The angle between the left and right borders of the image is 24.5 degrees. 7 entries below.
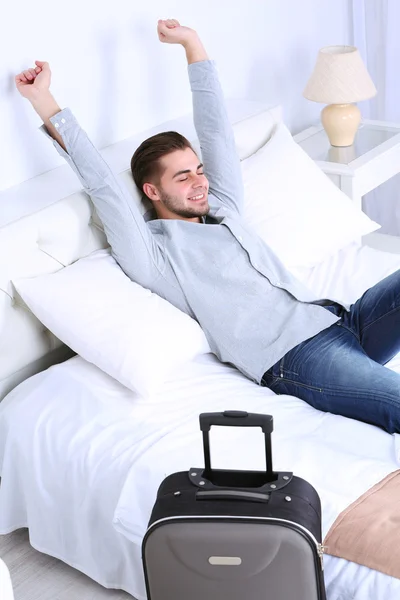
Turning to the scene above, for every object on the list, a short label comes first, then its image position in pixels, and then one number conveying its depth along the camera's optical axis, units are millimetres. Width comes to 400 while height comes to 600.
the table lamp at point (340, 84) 3070
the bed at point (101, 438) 1875
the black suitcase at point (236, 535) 1566
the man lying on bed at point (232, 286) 2131
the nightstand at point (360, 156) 3080
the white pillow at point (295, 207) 2654
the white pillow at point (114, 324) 2076
